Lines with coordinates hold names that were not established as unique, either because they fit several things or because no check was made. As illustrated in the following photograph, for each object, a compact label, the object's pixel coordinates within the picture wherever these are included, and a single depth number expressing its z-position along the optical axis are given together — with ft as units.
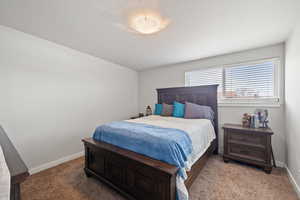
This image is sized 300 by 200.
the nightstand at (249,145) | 6.87
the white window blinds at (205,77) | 9.77
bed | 4.15
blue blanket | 4.51
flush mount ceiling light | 5.31
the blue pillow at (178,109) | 9.86
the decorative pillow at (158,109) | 11.32
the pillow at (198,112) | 8.77
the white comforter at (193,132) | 4.32
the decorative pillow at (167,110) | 10.50
